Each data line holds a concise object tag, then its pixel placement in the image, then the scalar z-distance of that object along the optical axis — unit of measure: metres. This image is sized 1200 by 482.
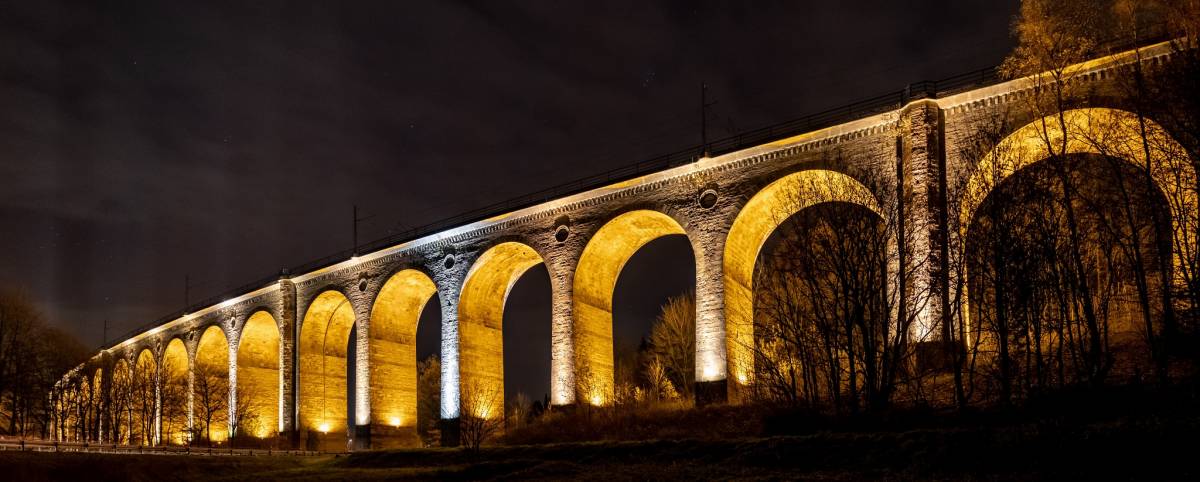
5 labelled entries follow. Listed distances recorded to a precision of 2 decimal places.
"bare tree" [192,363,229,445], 45.25
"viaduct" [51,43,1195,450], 20.66
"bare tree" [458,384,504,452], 29.83
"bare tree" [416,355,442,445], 55.14
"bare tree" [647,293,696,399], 40.44
